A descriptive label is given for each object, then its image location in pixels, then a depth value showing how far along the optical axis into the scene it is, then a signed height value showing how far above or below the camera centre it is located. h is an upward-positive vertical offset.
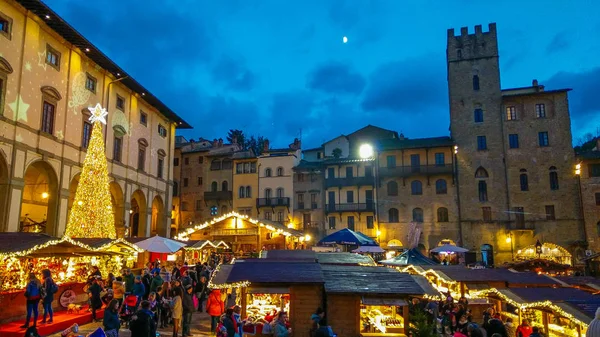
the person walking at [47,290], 11.66 -1.38
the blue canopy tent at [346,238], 21.97 -0.16
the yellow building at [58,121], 18.75 +6.03
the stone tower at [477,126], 41.03 +10.13
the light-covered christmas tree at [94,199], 18.73 +1.62
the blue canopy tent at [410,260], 20.83 -1.20
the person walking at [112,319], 8.58 -1.57
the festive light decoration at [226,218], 28.57 +0.64
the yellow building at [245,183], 47.50 +5.55
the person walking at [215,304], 13.09 -2.00
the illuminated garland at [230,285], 11.10 -1.22
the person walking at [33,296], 11.05 -1.45
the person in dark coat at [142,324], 8.10 -1.59
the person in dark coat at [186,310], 12.44 -2.05
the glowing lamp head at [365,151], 48.00 +9.13
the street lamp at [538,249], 30.73 -1.03
